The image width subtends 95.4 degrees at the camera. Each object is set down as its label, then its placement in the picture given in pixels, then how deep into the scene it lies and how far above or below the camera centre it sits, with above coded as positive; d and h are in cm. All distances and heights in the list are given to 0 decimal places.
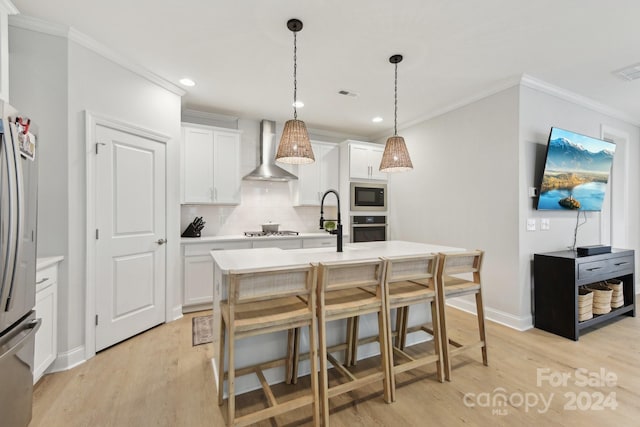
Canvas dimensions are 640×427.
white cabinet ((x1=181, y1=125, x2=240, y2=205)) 374 +62
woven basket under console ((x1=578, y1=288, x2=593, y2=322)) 292 -95
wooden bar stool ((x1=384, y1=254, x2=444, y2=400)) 194 -57
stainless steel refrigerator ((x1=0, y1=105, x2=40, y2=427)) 123 -25
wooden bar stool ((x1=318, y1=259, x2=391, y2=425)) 168 -58
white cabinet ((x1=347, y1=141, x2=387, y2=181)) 459 +83
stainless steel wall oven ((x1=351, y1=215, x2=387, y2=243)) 454 -26
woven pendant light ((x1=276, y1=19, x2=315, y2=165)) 206 +49
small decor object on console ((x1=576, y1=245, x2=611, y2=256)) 308 -41
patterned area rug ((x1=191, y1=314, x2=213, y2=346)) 281 -124
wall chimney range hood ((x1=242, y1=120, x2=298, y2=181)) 429 +83
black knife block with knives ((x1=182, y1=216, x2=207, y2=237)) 378 -22
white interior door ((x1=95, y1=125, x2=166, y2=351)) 257 -23
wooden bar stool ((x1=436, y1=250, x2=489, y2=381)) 214 -58
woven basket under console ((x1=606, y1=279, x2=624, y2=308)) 330 -94
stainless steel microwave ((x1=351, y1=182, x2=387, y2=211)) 457 +25
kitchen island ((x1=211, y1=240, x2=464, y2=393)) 183 -53
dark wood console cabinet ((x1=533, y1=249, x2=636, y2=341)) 281 -70
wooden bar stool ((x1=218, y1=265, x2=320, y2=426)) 153 -58
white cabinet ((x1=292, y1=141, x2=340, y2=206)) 457 +56
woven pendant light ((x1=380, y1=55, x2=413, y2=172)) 240 +45
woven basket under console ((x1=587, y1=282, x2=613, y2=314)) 312 -95
